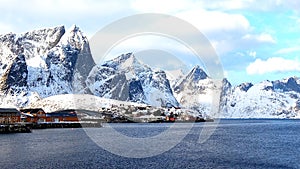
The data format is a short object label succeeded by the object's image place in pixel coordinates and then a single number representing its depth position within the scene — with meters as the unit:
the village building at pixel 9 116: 170.93
